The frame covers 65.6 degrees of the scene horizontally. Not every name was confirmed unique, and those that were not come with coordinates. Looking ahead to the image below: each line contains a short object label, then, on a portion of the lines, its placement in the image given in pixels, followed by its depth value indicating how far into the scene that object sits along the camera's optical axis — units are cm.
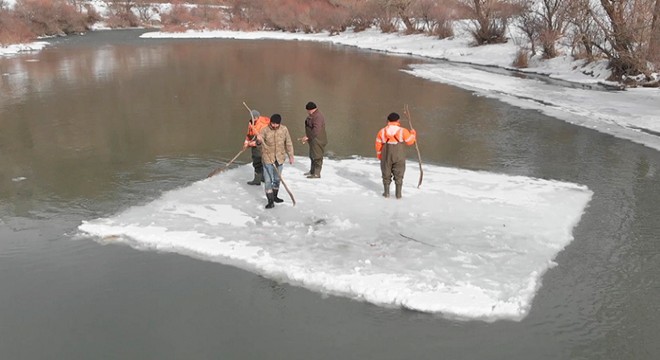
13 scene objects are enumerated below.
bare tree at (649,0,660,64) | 2169
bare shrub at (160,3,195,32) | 7321
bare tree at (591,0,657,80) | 2288
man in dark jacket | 995
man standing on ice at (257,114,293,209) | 866
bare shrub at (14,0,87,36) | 6090
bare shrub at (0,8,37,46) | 4469
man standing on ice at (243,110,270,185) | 925
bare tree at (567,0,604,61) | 2596
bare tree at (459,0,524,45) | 3928
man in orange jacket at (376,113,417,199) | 855
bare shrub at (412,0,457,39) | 4694
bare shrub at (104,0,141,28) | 8269
